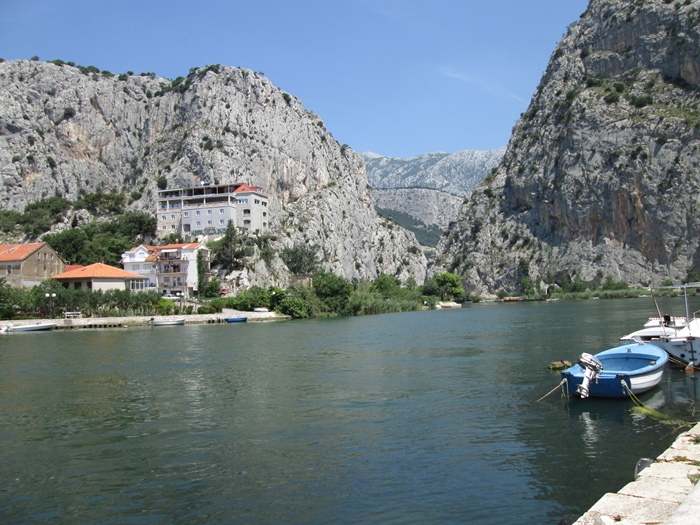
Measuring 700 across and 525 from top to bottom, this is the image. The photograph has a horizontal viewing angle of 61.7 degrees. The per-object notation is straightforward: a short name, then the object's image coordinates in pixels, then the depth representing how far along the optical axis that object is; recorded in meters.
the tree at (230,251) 106.44
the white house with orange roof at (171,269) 100.25
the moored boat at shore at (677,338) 27.89
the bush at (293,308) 88.06
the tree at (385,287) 117.79
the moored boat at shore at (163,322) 75.50
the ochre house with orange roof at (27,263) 82.12
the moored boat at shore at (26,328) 65.12
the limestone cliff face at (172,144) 126.88
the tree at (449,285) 142.25
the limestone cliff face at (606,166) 128.25
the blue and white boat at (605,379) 21.59
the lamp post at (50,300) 73.62
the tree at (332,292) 91.19
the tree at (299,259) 115.19
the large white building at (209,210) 117.12
